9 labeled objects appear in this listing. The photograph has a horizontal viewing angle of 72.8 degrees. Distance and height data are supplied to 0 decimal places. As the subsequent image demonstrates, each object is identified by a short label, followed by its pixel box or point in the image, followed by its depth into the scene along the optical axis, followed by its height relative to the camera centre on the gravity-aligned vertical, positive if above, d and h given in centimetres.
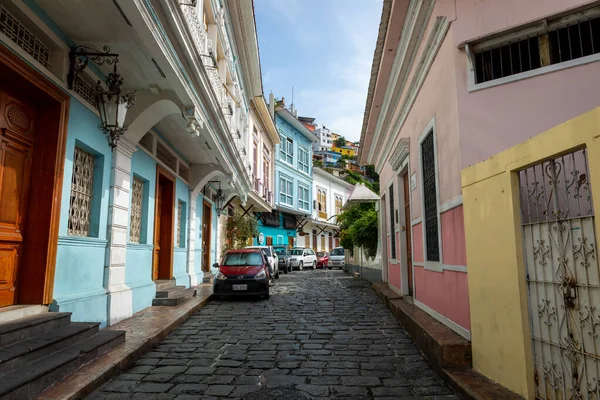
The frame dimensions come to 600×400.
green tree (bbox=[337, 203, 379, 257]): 1552 +89
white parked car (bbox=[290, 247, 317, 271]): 2540 -34
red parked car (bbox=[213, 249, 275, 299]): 1047 -66
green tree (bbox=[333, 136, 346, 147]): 11162 +3026
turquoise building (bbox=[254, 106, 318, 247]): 2880 +541
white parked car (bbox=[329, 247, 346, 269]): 2922 -36
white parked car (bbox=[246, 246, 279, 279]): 1696 -20
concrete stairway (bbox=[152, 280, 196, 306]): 853 -91
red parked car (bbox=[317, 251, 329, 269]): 3088 -61
